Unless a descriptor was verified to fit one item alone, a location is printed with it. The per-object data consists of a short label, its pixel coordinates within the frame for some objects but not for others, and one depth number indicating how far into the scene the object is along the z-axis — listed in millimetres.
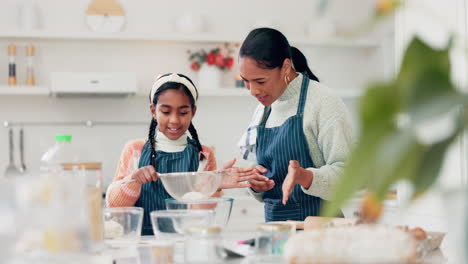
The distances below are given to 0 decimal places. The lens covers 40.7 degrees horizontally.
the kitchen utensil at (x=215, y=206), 1593
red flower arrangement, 4453
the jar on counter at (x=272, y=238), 1279
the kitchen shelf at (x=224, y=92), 4348
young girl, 2221
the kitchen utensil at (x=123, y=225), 1536
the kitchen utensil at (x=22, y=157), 4258
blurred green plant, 659
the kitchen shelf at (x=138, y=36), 4176
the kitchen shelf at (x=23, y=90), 4082
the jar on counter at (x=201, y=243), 1186
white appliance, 4043
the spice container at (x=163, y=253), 1292
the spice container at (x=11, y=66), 4137
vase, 4422
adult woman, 2123
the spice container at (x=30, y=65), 4176
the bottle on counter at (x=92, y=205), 916
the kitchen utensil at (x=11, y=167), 4207
